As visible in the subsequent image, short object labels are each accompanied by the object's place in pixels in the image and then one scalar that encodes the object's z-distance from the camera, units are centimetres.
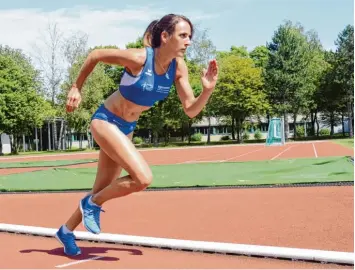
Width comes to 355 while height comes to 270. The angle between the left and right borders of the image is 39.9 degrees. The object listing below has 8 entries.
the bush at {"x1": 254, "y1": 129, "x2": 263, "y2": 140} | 6256
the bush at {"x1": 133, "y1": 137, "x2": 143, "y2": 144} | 6262
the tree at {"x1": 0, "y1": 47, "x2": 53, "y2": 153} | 4716
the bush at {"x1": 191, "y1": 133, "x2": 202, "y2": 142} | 6831
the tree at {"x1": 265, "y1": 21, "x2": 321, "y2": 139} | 5488
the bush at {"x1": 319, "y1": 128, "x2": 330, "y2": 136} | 6391
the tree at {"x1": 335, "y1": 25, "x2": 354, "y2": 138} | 5412
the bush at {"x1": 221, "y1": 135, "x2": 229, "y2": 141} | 6721
